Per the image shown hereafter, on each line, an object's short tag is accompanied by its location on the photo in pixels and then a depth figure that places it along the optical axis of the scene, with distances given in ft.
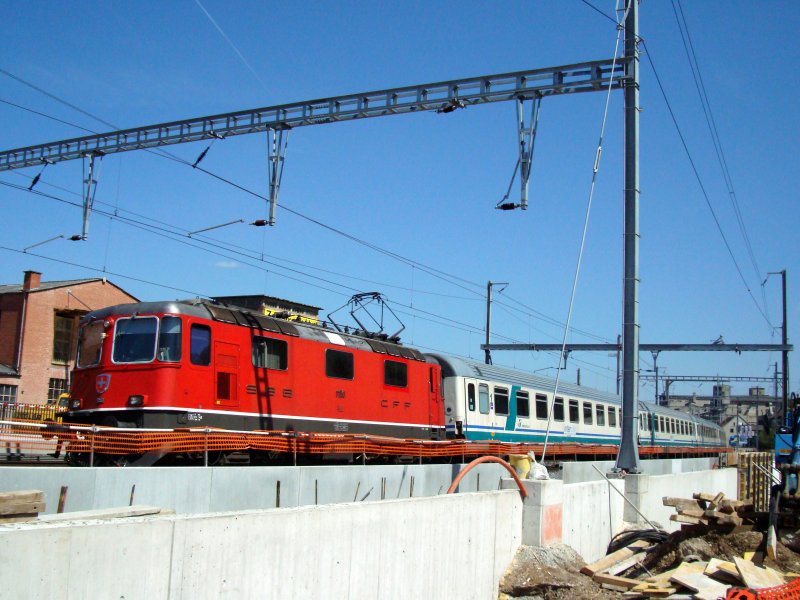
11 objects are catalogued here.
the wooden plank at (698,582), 32.76
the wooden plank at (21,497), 19.17
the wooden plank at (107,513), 20.11
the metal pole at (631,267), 50.34
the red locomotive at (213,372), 49.29
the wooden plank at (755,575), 33.60
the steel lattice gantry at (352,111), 51.55
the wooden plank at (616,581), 35.01
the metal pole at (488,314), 142.26
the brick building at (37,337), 122.52
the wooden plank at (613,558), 37.19
